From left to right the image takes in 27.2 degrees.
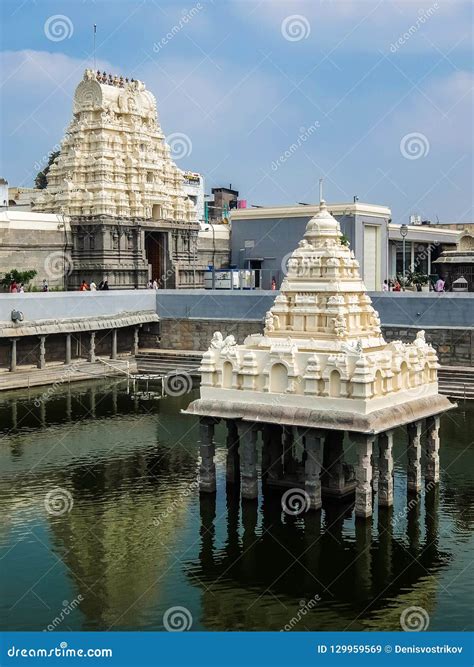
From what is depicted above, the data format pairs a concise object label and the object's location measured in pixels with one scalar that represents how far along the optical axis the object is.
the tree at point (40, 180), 76.96
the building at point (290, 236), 51.22
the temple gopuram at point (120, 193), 47.25
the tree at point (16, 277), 43.22
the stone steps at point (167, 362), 39.75
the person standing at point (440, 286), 43.06
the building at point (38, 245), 44.28
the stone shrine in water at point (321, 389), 17.91
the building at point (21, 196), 59.34
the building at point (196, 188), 73.56
